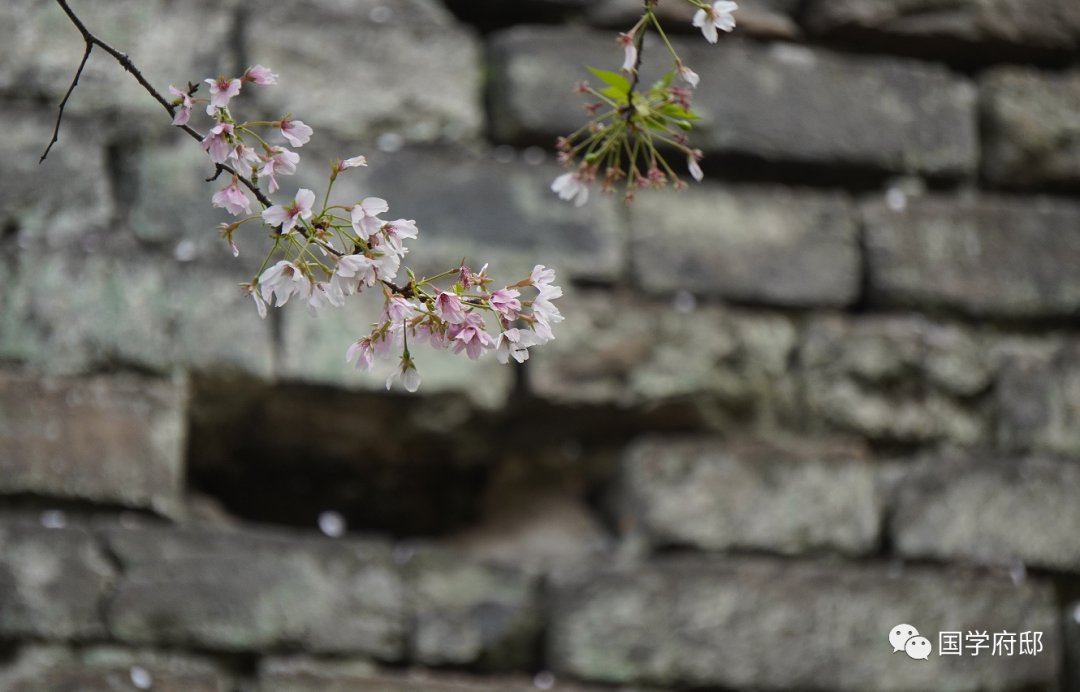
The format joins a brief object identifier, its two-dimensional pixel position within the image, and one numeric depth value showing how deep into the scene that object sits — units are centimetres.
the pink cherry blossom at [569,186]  585
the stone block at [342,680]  624
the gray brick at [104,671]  619
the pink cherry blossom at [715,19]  574
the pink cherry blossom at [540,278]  569
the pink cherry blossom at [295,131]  566
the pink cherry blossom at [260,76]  568
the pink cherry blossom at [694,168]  575
